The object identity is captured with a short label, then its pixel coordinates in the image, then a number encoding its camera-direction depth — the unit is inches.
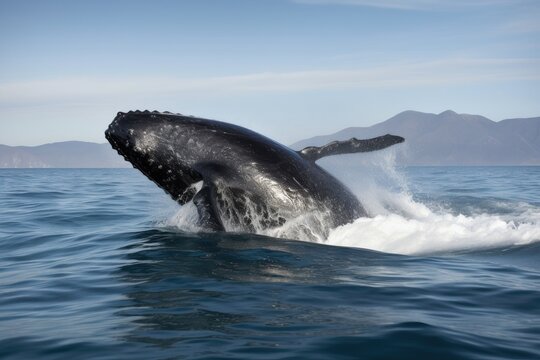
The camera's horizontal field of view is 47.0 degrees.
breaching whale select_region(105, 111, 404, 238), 421.4
